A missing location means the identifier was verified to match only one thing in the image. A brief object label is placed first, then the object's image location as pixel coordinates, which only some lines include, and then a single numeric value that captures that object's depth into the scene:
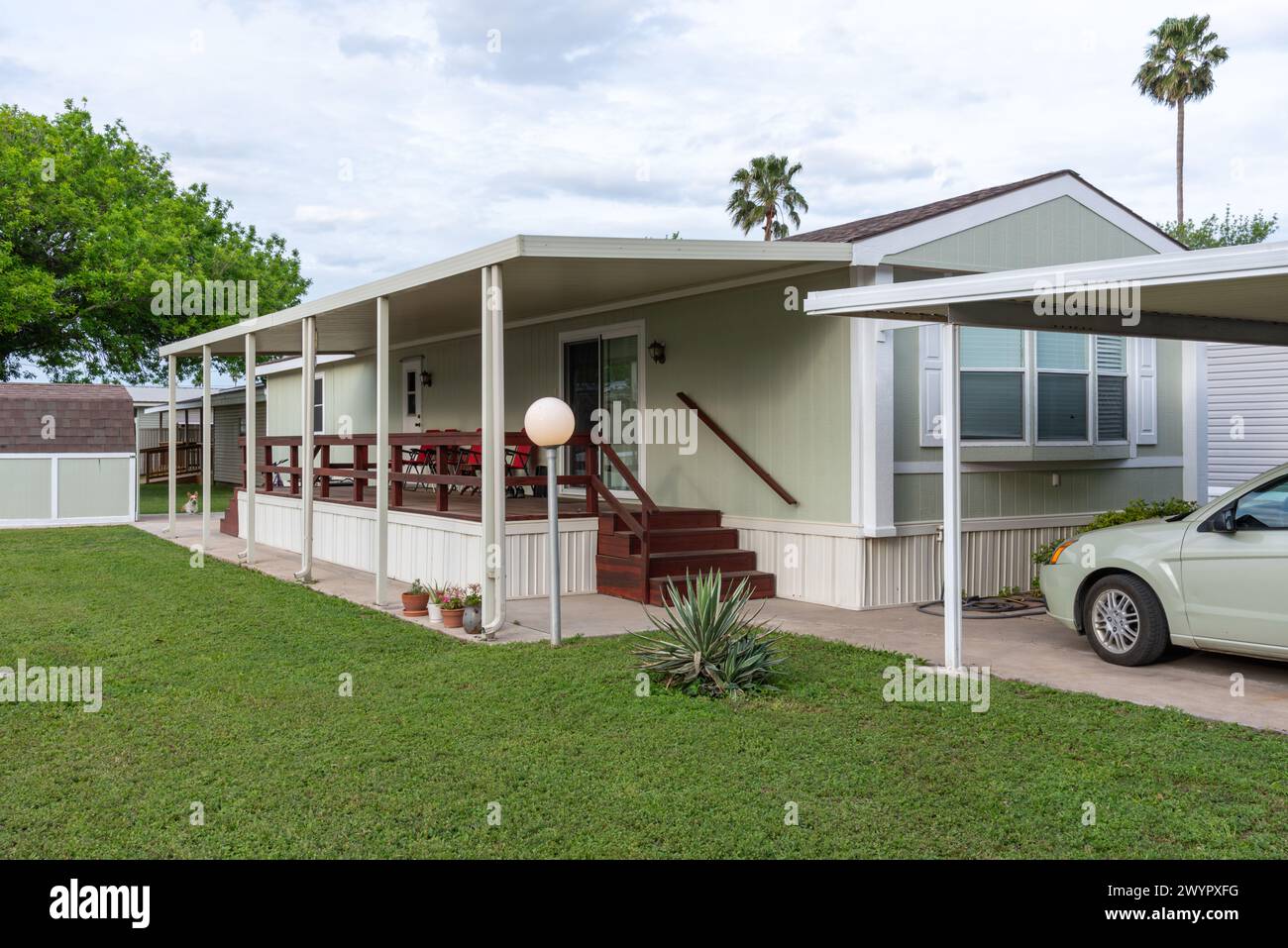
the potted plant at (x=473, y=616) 8.00
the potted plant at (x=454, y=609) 8.27
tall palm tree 31.11
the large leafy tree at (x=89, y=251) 23.81
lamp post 7.30
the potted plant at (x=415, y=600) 8.81
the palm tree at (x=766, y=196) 34.38
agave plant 6.06
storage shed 17.38
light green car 5.96
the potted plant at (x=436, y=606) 8.45
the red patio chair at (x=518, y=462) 10.87
